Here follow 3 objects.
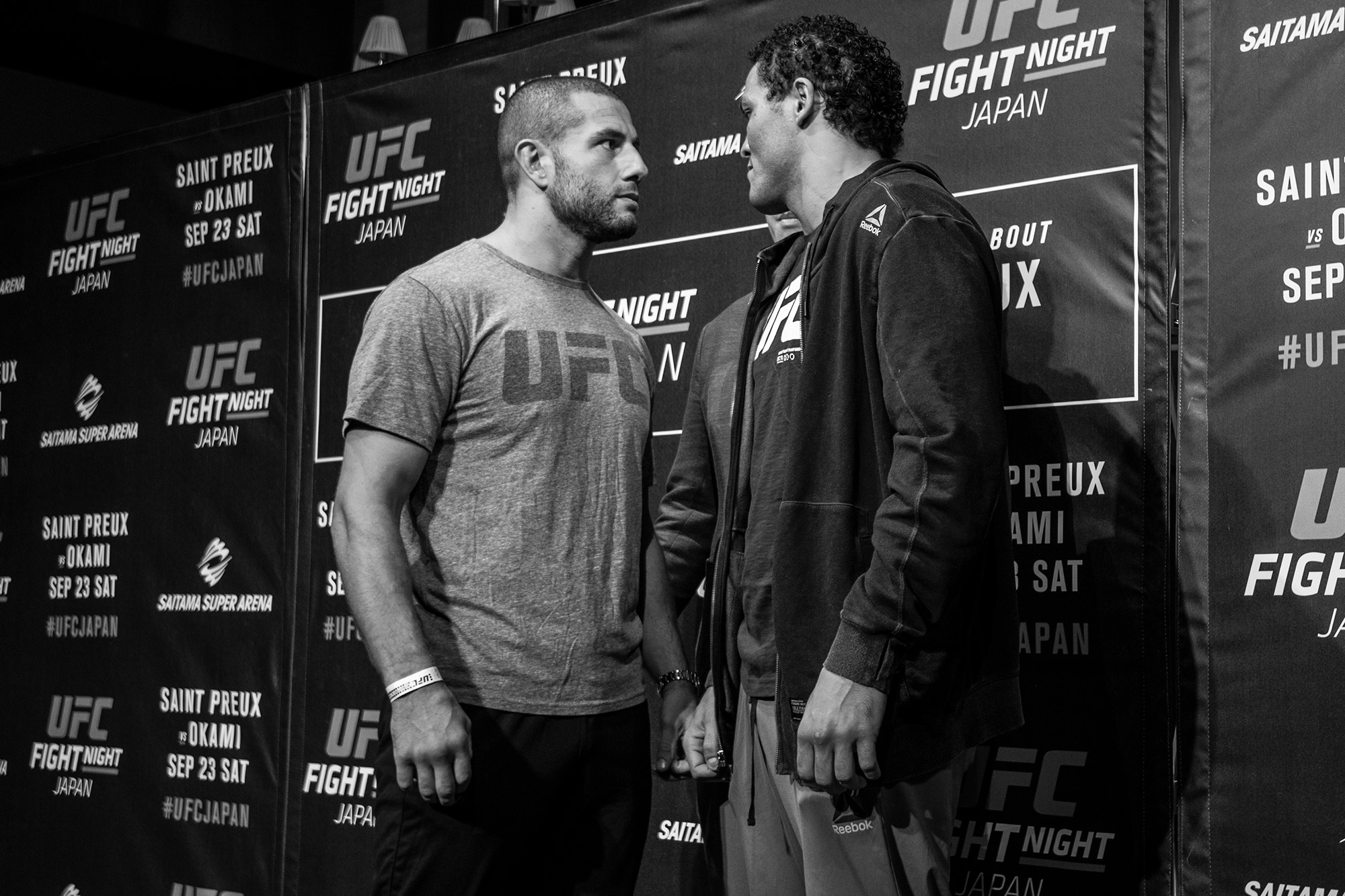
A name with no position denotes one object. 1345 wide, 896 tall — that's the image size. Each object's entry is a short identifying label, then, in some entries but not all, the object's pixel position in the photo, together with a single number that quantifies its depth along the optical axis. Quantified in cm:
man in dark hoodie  161
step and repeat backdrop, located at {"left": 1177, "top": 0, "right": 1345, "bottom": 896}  215
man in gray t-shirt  186
